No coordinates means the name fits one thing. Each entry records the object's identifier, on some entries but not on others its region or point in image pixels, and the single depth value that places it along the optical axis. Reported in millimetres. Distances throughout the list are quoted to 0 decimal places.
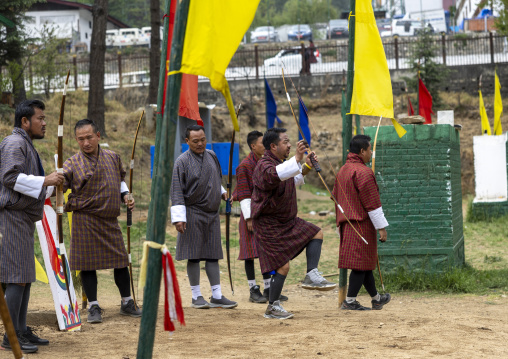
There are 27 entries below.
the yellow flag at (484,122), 29514
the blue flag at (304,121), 13582
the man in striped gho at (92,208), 10907
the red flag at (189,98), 10977
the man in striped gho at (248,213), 13361
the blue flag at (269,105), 20022
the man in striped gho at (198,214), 12154
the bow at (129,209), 11130
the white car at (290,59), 53004
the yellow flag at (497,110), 28553
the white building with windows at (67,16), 77595
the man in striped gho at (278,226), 11063
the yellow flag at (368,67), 12403
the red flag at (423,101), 23995
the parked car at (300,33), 80480
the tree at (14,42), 26175
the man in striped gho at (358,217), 11655
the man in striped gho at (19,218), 8601
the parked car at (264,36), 84139
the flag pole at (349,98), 12426
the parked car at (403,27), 71113
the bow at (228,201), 13264
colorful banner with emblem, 9847
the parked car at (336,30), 77906
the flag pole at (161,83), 6635
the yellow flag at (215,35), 6166
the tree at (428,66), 47055
